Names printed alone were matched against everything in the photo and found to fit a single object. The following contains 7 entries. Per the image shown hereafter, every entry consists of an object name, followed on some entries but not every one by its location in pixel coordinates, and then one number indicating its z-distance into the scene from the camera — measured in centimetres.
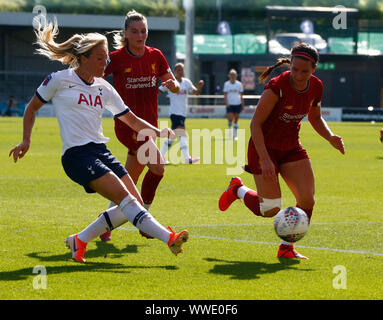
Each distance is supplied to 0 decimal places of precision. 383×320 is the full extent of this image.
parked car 11250
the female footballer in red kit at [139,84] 1692
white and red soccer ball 1418
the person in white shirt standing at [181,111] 3791
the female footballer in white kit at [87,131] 1341
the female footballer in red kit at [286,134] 1427
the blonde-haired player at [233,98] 5606
